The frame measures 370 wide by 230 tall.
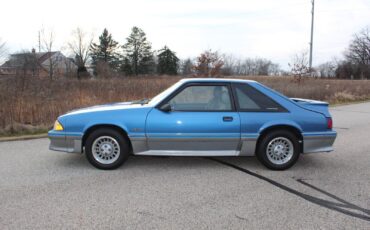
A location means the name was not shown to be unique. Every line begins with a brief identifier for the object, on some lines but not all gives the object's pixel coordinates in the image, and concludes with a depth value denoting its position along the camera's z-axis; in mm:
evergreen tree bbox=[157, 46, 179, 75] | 82000
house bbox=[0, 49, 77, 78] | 63703
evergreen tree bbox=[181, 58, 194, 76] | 86125
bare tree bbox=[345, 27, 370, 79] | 97438
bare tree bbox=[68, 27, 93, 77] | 81188
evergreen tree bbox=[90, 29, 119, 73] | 86375
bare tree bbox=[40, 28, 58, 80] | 59688
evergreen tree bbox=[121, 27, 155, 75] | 85375
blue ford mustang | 5492
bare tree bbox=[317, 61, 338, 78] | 86119
